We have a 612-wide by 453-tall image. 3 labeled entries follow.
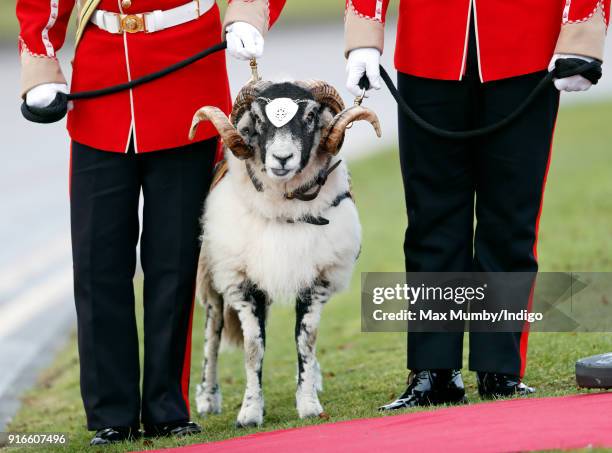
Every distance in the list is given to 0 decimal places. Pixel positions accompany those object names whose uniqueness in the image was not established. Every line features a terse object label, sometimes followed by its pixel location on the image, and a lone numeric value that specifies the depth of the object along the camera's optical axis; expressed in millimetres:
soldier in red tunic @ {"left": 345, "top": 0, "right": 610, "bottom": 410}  11461
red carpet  9055
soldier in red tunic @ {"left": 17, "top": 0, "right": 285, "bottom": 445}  11648
